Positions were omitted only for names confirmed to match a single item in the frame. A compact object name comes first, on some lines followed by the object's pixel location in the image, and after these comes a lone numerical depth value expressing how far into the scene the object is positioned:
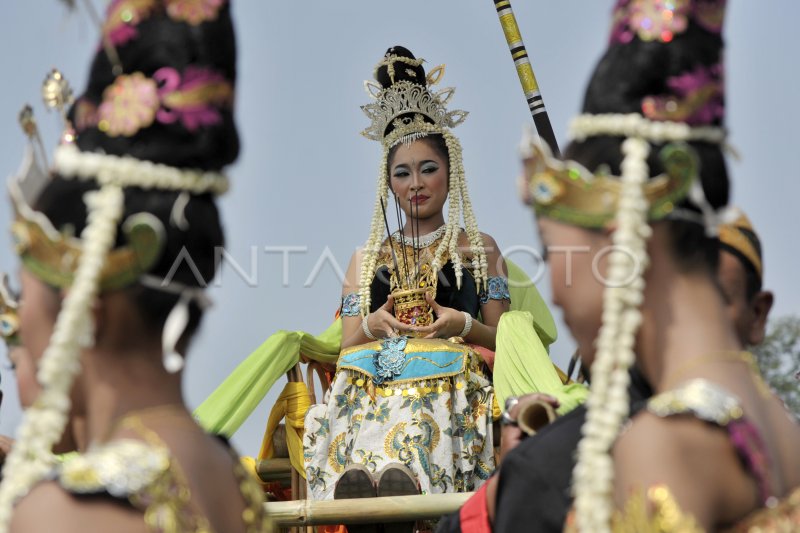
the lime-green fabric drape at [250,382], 10.44
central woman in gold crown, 10.14
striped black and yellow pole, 11.15
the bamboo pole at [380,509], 8.67
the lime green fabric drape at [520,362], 9.70
